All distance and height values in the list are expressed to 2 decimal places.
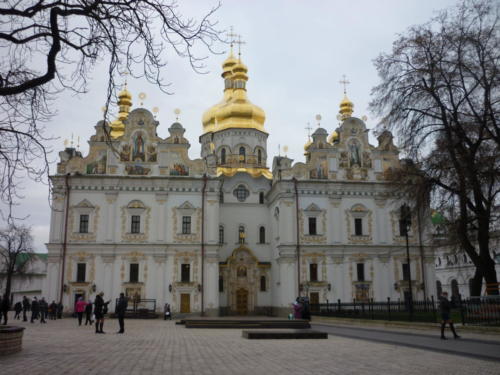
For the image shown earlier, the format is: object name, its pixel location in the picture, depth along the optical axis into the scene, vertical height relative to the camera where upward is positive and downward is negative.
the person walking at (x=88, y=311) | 26.56 -0.93
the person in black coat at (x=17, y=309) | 34.91 -1.08
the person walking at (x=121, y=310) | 19.56 -0.65
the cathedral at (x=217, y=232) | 38.12 +4.56
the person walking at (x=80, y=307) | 26.65 -0.76
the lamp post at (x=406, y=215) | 25.68 +3.77
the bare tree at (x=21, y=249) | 53.70 +4.86
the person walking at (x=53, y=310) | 33.78 -1.12
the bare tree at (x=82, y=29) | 9.33 +4.74
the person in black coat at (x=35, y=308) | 28.92 -0.87
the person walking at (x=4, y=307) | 20.19 -0.55
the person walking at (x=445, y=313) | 16.75 -0.66
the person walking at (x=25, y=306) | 30.95 -0.80
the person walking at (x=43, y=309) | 28.76 -0.91
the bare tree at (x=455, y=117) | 21.55 +7.68
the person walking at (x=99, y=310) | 19.79 -0.66
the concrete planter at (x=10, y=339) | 11.57 -1.04
